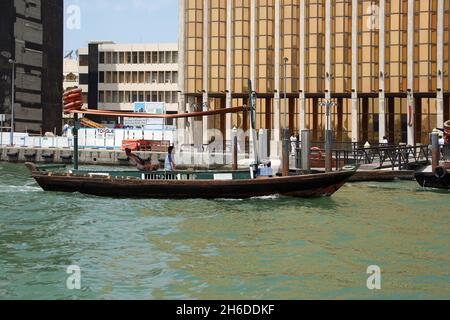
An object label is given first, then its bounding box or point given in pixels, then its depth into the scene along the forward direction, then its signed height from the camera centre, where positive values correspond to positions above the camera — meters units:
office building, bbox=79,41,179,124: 126.06 +13.81
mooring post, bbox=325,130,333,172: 37.44 +0.34
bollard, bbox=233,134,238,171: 39.85 +0.39
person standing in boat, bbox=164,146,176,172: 34.26 -0.13
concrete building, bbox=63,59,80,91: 135.38 +15.16
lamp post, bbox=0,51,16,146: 99.06 +13.37
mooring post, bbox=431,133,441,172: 37.84 +0.49
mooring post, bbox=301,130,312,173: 36.72 +0.48
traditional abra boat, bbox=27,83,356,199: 30.94 -0.87
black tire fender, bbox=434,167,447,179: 36.88 -0.60
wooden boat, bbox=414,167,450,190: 36.88 -0.88
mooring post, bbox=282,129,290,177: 32.47 +0.13
